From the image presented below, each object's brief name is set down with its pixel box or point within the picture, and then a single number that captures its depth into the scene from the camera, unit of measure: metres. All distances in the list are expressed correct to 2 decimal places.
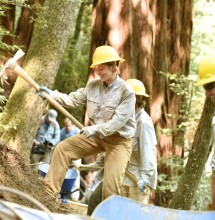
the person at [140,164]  9.94
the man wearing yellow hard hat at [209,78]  7.24
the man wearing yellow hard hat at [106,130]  9.44
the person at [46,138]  19.13
